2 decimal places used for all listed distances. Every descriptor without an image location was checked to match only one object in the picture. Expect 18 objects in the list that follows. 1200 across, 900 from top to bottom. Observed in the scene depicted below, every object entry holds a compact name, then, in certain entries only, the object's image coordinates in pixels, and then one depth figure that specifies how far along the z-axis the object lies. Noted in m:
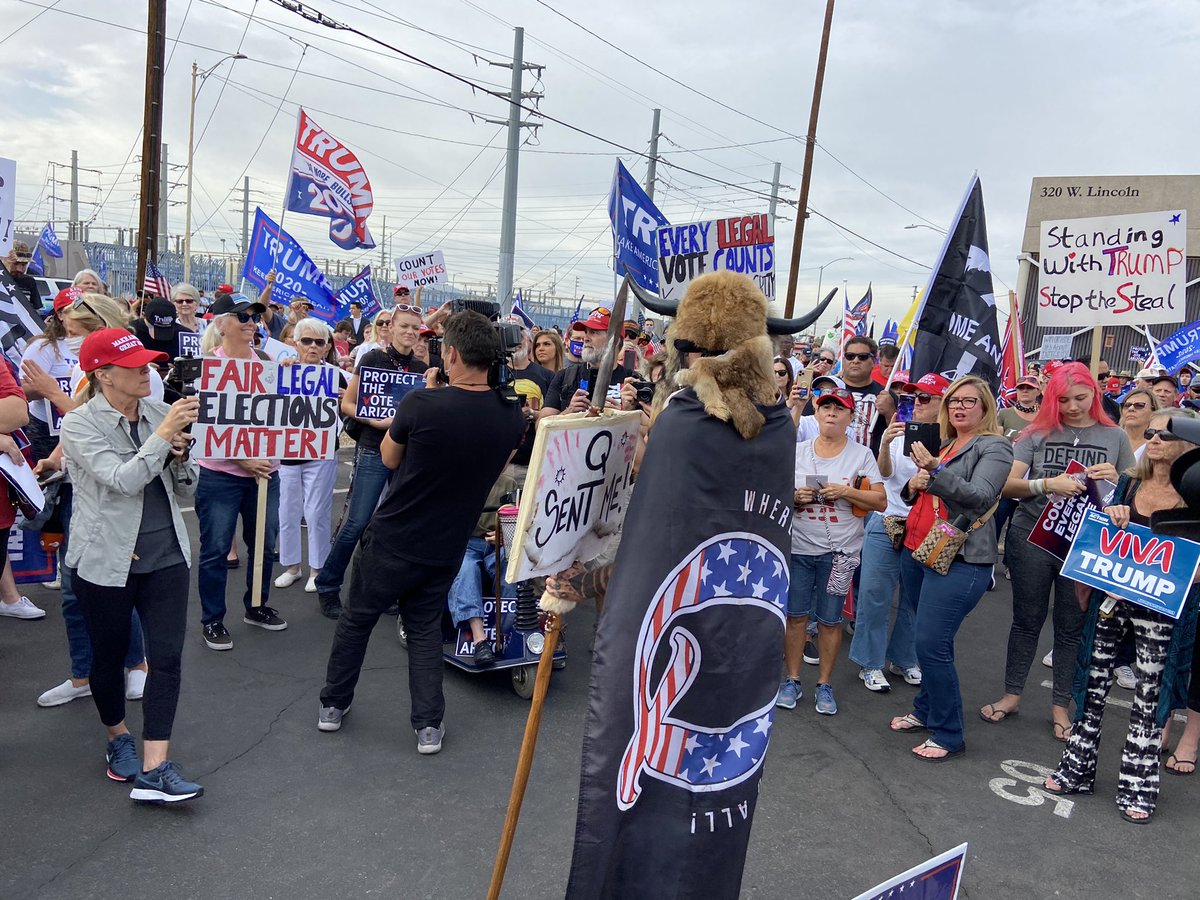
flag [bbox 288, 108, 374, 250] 12.24
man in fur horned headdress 2.51
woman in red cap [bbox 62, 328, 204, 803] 3.51
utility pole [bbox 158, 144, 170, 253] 42.35
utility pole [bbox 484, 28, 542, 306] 17.86
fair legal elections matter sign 5.41
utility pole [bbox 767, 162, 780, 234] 38.28
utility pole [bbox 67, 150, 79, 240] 59.94
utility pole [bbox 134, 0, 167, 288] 11.17
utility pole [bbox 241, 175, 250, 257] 52.25
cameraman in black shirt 4.10
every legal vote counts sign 7.52
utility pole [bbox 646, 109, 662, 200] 29.94
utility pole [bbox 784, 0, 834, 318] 20.56
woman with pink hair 5.13
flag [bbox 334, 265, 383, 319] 15.30
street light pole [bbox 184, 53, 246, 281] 39.16
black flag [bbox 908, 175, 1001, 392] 5.96
